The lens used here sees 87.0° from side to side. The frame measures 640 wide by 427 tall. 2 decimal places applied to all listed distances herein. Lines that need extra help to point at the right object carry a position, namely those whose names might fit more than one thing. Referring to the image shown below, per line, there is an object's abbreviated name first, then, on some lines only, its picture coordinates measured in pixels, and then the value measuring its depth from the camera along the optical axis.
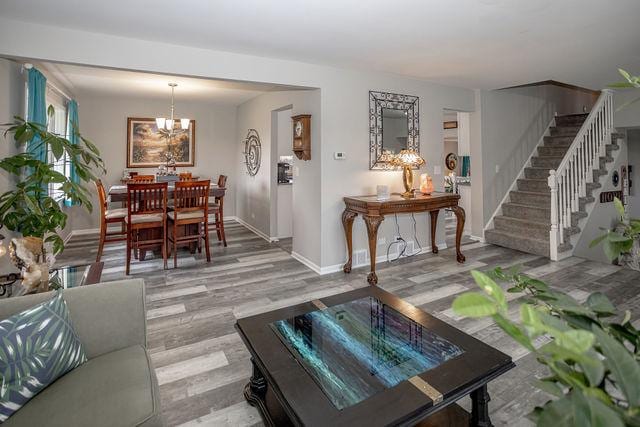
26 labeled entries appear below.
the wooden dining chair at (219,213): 4.99
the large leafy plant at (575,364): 0.44
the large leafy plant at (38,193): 2.20
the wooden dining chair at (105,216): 4.05
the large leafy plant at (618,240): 0.73
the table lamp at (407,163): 4.10
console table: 3.71
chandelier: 6.41
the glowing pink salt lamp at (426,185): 4.33
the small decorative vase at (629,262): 4.65
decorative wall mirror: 4.28
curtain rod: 3.11
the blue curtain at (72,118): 4.98
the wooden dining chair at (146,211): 3.93
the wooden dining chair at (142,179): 5.98
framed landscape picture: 6.45
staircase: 4.64
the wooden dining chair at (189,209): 4.20
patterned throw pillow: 1.17
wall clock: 4.12
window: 4.51
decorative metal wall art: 6.07
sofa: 1.15
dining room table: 4.27
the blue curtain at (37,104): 2.99
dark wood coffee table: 1.23
